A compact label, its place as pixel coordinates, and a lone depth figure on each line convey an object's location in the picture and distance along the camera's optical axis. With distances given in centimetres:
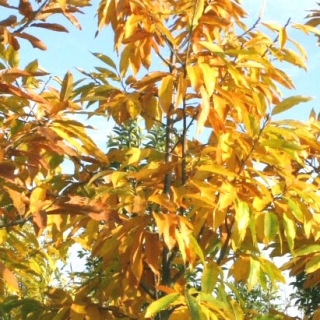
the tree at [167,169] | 323
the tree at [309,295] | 496
